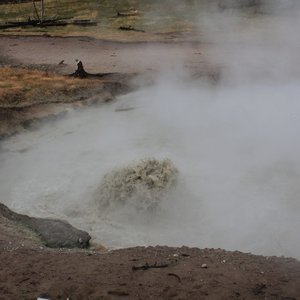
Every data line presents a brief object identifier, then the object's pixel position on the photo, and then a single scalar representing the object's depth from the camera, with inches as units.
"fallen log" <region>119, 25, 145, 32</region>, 839.1
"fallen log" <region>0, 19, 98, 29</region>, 924.0
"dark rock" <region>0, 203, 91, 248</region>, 243.3
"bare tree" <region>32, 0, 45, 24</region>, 964.3
